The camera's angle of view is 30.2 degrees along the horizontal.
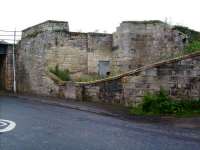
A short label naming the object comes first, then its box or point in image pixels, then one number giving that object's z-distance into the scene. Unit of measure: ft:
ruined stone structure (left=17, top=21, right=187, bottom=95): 70.03
